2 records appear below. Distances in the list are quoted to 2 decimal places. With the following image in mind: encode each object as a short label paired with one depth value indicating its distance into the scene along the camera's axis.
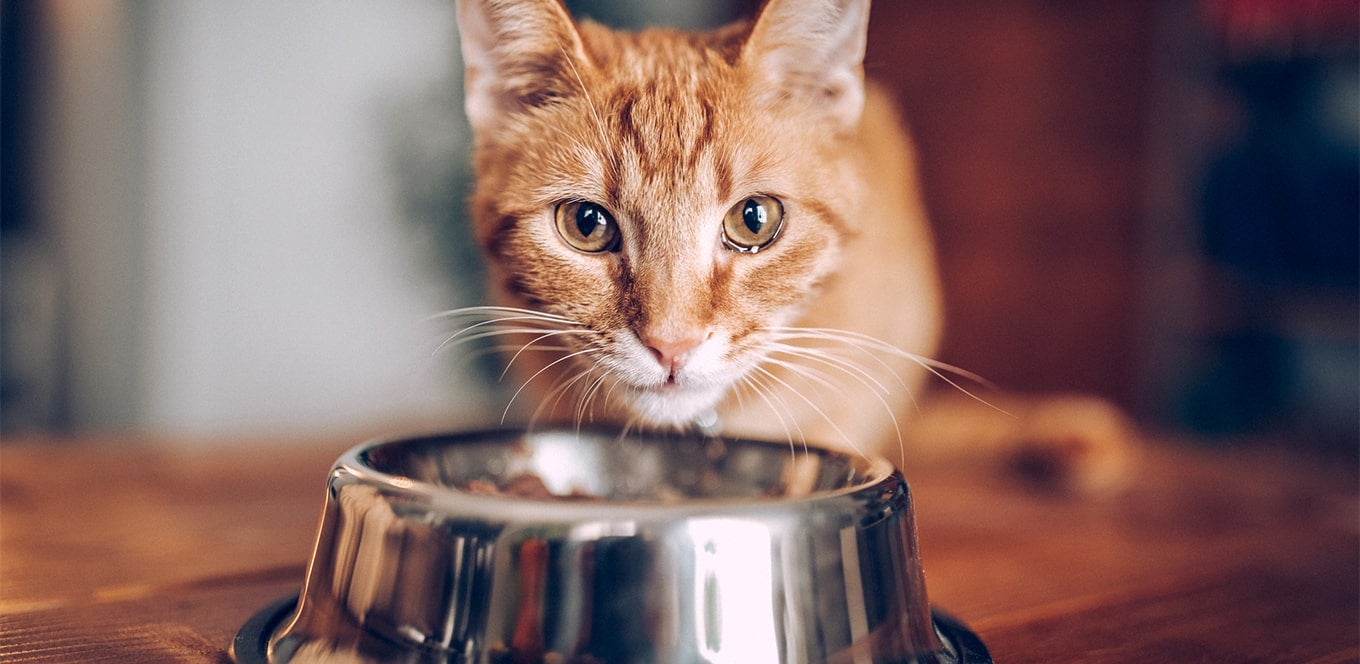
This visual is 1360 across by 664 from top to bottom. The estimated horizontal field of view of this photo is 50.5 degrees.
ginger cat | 0.36
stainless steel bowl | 0.25
